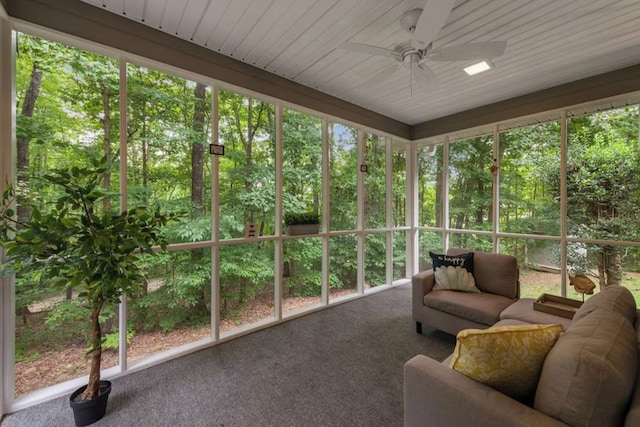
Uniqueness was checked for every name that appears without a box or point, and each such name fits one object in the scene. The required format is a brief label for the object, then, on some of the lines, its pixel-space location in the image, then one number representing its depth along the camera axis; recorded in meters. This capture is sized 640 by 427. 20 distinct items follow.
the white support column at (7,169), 1.73
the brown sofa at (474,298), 2.39
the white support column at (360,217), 4.03
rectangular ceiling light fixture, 2.66
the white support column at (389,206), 4.52
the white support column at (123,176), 2.16
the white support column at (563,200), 3.25
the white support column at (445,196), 4.44
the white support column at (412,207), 4.91
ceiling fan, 1.58
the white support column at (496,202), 3.87
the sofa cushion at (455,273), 2.75
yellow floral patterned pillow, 1.06
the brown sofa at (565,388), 0.85
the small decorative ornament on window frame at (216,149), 2.63
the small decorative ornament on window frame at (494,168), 3.87
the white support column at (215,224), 2.64
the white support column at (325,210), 3.58
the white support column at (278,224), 3.10
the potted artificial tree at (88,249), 1.48
